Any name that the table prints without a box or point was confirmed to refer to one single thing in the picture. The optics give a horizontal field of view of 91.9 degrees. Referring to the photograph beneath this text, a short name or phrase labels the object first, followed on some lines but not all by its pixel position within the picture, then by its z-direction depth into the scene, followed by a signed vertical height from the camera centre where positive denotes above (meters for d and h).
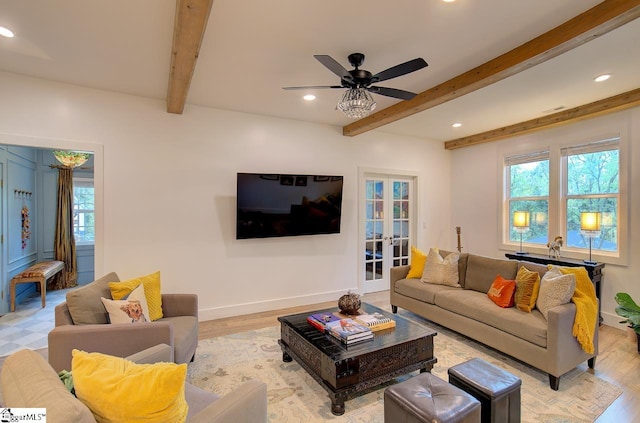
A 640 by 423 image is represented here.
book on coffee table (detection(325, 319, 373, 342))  2.45 -0.96
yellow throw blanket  2.62 -0.83
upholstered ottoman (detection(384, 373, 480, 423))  1.64 -1.05
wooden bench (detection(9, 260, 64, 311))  4.29 -0.92
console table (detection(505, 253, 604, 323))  3.75 -0.64
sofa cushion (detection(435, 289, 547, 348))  2.68 -0.99
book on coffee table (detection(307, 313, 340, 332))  2.71 -0.97
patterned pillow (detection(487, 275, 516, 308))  3.11 -0.82
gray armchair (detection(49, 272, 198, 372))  2.15 -0.87
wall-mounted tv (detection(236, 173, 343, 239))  4.14 +0.12
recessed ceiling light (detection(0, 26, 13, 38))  2.35 +1.40
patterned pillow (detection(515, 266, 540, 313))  2.96 -0.76
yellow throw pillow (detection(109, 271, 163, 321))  2.61 -0.68
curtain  5.58 -0.40
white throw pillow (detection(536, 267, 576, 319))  2.69 -0.68
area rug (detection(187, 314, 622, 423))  2.24 -1.44
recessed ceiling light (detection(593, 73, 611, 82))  3.13 +1.40
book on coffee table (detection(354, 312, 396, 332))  2.67 -0.96
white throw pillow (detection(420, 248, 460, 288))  3.91 -0.73
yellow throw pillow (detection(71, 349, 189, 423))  1.11 -0.66
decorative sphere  2.93 -0.86
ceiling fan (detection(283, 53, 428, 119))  2.50 +1.07
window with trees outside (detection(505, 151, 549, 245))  4.79 +0.35
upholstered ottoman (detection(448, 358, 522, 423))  1.87 -1.09
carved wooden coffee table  2.24 -1.13
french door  5.34 -0.22
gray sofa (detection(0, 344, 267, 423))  0.99 -0.64
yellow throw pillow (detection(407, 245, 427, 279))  4.23 -0.71
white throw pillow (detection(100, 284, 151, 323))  2.40 -0.77
